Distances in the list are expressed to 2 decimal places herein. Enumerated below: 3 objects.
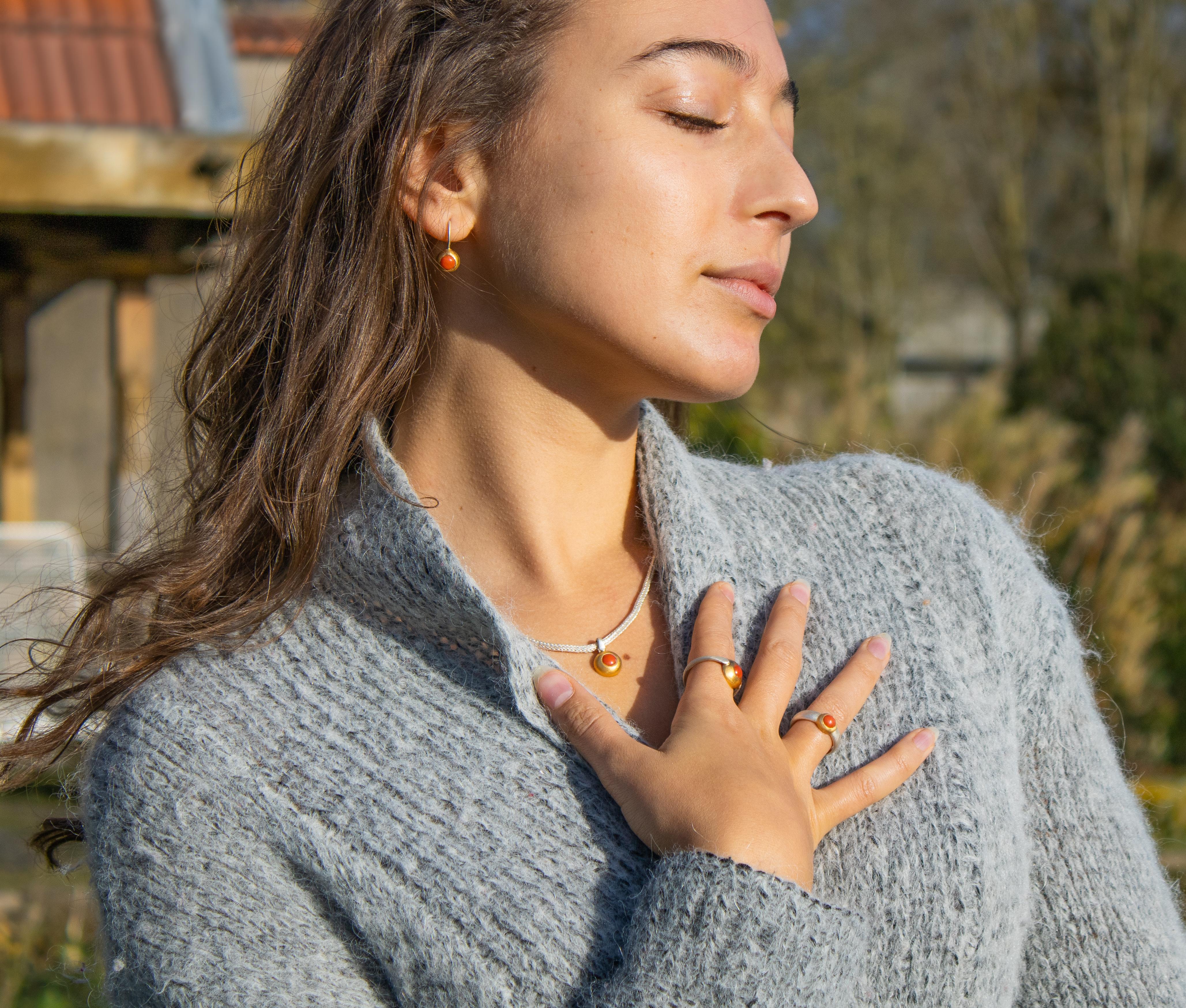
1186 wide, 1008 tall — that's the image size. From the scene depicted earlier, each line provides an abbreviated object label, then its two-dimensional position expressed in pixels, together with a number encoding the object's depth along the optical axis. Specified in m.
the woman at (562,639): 1.40
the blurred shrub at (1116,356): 8.46
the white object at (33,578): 2.03
